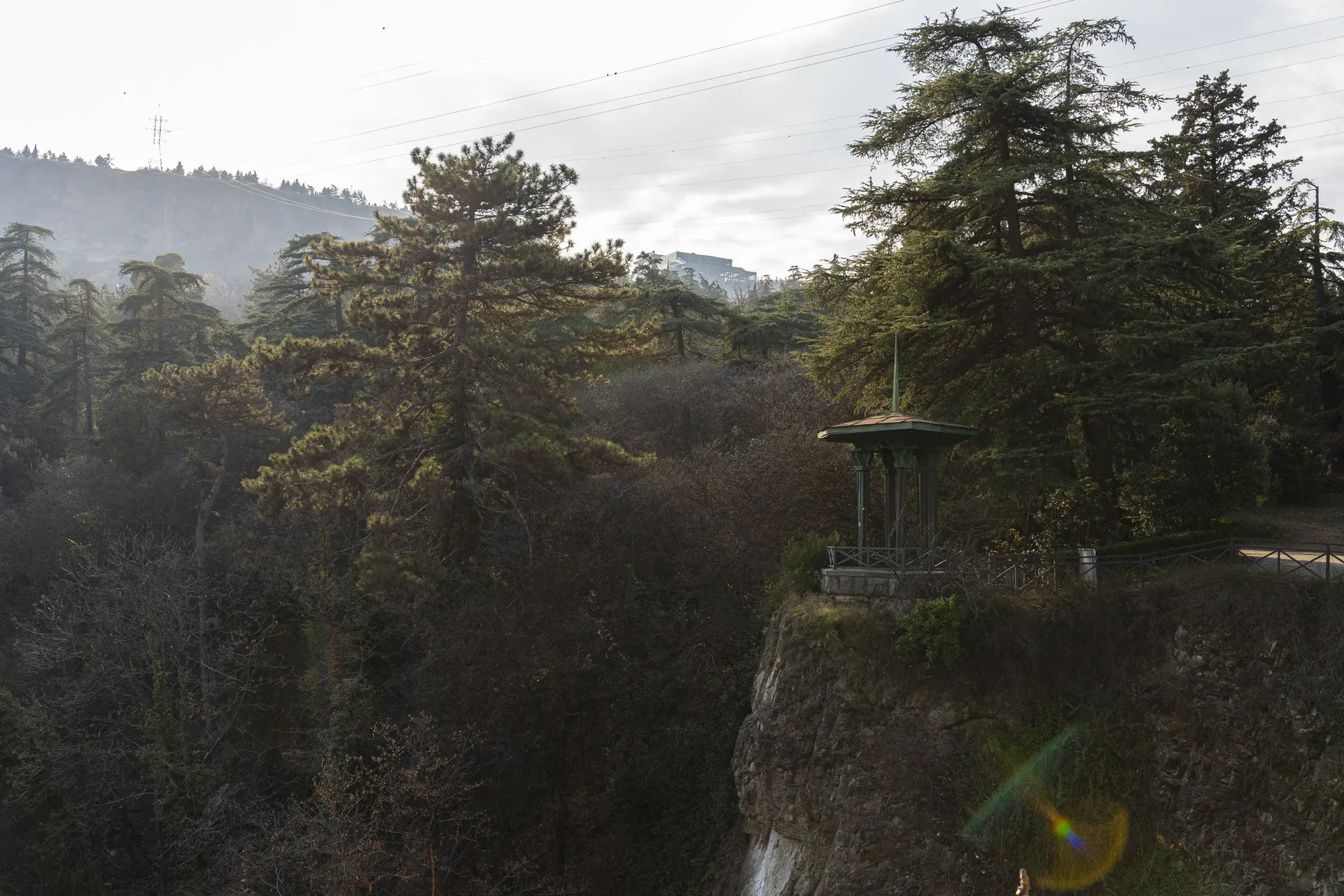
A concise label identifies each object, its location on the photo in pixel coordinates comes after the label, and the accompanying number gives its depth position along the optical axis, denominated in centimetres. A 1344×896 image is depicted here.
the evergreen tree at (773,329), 3150
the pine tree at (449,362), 1961
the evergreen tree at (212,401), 2734
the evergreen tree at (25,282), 4072
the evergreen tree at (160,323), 3462
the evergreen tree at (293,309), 3359
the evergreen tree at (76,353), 3812
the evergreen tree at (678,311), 3231
